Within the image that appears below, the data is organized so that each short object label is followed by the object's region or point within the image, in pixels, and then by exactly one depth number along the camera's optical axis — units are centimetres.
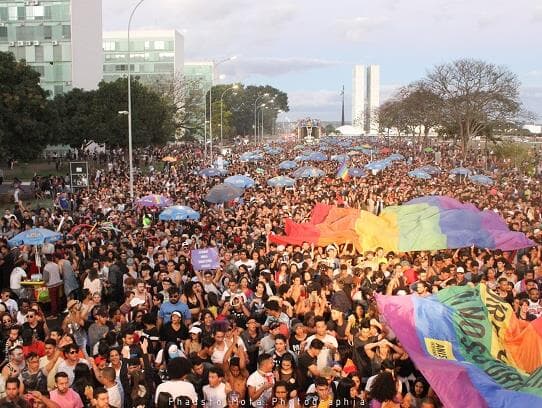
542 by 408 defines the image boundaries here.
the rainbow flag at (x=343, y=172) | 3127
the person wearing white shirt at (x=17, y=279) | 1248
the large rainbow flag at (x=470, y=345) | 620
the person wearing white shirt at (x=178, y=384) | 645
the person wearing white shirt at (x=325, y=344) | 750
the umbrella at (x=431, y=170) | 3429
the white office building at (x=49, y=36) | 6072
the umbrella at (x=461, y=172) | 3375
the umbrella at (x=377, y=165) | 3662
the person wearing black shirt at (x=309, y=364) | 717
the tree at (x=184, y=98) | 6894
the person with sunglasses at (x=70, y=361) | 731
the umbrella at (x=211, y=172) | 3384
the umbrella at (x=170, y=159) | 4624
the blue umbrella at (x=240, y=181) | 2608
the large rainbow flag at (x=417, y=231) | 1466
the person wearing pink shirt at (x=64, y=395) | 644
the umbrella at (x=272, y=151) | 5998
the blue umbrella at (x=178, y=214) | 1786
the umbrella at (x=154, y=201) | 2031
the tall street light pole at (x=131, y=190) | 2681
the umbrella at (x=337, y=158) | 4855
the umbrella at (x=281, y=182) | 2673
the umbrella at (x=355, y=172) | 3446
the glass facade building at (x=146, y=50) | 11044
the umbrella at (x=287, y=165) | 3822
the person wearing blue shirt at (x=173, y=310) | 904
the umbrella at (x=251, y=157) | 4791
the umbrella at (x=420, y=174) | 3222
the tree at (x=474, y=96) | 5300
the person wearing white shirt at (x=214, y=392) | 664
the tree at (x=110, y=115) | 5128
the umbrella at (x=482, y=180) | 3002
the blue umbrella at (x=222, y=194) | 2120
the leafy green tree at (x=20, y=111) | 3528
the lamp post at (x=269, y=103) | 14624
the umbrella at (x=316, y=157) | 4432
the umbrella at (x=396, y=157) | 4469
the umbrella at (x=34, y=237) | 1398
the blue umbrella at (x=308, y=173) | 3062
